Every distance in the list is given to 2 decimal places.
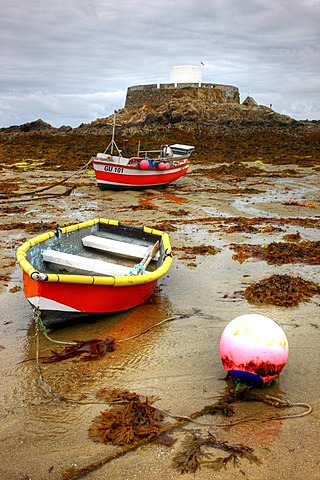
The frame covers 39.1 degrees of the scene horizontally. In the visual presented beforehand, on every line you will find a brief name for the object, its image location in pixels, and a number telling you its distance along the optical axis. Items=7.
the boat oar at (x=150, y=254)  6.30
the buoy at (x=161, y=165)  15.15
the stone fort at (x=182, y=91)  44.22
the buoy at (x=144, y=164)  14.84
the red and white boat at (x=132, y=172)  14.82
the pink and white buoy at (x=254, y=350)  3.69
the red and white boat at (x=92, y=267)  4.70
